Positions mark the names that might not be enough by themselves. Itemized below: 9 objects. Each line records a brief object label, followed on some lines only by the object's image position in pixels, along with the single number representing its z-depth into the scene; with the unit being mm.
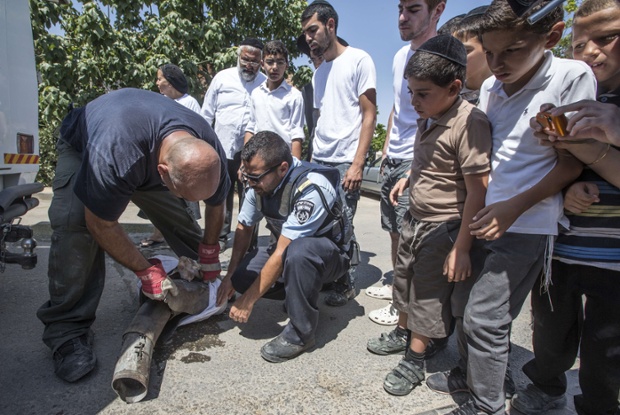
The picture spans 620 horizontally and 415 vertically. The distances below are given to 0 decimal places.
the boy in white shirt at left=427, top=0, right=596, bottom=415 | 1435
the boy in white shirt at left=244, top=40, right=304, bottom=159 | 3426
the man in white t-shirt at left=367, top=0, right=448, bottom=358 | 2551
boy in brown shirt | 1660
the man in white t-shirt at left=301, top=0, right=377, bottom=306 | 2857
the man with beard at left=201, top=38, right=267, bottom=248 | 3814
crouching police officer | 2195
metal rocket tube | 1760
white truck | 2396
